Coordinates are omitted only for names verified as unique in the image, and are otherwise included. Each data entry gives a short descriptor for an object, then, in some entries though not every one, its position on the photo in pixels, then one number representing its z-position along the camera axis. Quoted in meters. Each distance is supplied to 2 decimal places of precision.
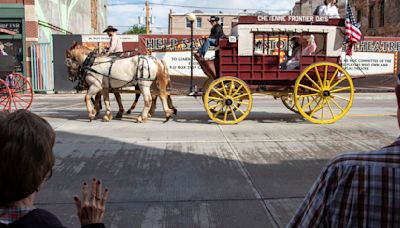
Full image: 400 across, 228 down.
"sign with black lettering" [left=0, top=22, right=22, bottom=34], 22.08
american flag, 9.90
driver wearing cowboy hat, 10.46
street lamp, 10.48
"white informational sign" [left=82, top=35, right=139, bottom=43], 21.34
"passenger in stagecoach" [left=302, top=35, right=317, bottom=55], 10.30
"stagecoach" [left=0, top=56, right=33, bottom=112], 12.16
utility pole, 46.51
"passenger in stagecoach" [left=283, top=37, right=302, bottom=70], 10.32
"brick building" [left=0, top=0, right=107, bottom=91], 21.83
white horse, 10.34
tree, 98.81
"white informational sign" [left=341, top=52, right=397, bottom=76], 22.00
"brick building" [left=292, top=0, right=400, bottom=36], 31.20
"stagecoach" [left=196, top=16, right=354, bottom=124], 9.87
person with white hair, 10.66
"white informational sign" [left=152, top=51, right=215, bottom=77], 21.33
